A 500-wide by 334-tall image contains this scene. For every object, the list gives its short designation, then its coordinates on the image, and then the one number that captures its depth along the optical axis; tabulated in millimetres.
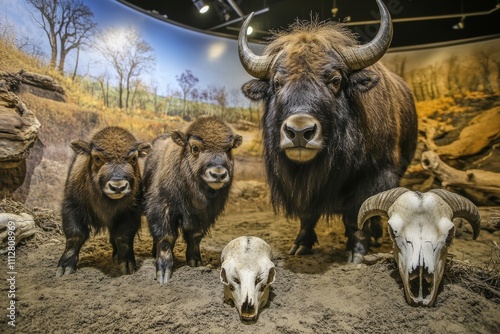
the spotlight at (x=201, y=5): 4294
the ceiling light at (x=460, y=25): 4277
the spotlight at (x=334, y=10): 3938
